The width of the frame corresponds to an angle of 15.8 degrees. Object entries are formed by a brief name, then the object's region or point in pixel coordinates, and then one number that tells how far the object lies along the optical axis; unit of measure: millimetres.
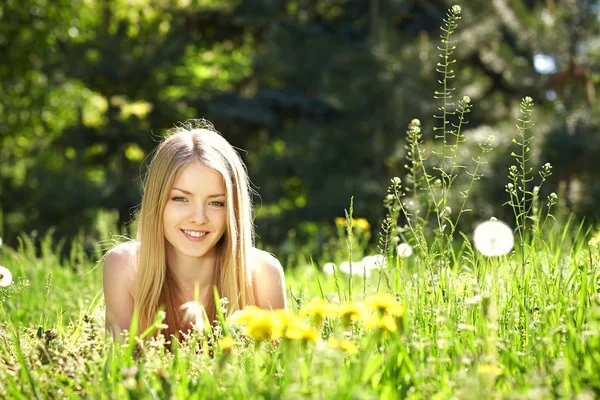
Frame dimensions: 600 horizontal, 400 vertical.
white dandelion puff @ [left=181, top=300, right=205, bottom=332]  3070
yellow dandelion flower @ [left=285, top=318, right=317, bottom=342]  2955
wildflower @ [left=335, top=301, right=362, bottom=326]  3066
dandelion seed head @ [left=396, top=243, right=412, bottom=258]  3360
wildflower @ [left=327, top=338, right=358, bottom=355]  2970
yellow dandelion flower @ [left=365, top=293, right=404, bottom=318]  3070
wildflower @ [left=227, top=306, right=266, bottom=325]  3048
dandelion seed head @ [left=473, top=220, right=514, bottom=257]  3189
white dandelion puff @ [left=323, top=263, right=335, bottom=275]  4121
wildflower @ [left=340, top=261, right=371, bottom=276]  3885
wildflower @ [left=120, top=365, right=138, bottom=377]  3061
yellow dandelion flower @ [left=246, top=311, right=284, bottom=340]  2974
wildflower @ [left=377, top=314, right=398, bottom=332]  3069
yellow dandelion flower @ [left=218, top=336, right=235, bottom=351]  3068
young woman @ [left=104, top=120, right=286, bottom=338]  3636
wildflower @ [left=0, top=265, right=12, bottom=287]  3425
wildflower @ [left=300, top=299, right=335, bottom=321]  3072
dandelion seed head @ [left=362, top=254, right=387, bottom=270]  3378
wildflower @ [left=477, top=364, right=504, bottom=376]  2897
